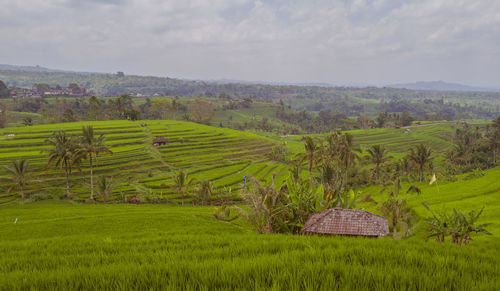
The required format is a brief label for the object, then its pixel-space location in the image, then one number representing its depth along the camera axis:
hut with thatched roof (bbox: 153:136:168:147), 78.56
